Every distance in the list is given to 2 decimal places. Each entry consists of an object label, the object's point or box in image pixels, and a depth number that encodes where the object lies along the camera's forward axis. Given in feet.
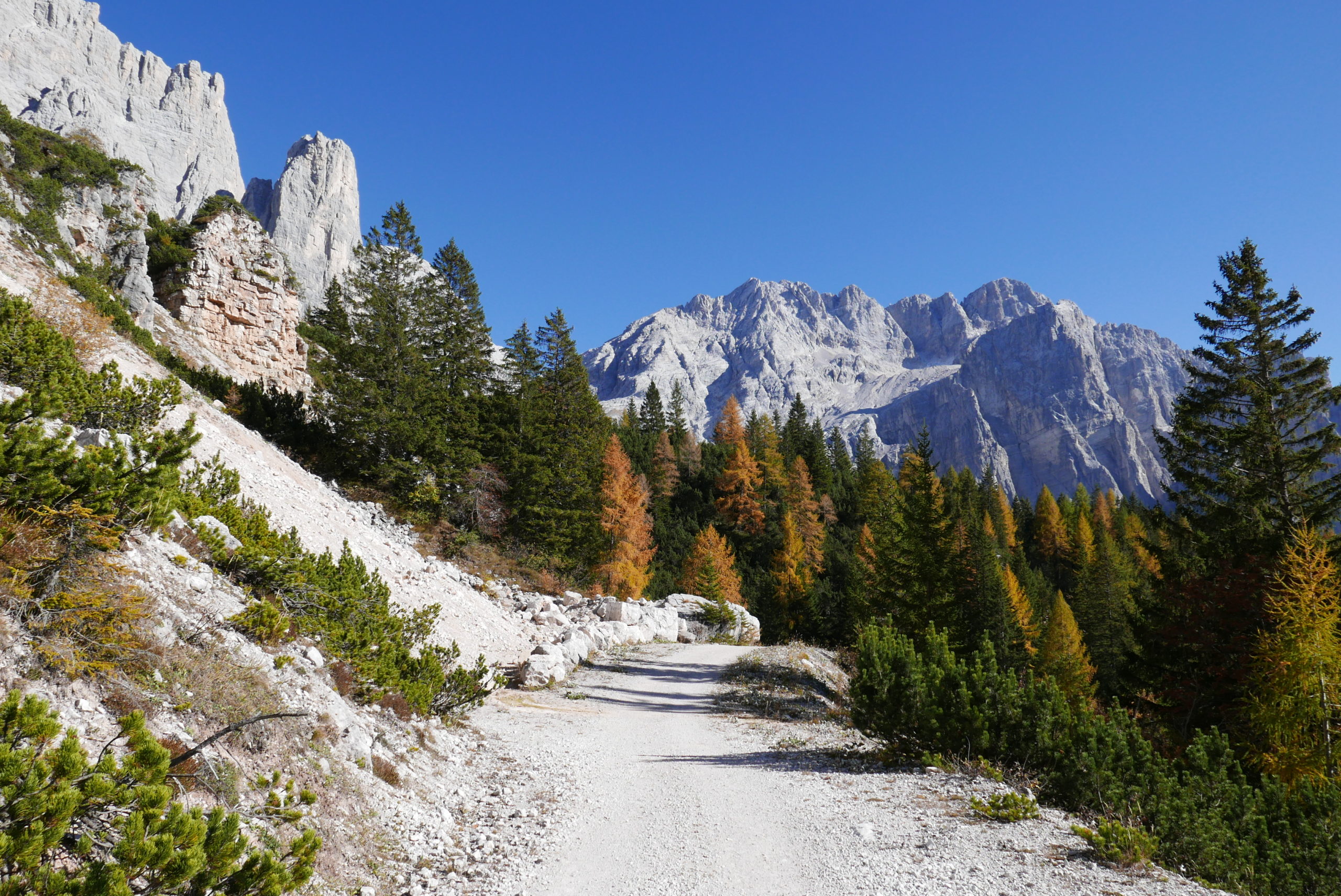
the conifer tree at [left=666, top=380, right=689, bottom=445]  226.79
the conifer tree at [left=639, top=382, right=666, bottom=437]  235.61
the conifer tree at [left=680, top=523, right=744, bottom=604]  120.47
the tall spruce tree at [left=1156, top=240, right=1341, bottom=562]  57.36
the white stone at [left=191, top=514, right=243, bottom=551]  26.63
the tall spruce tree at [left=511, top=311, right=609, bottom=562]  93.76
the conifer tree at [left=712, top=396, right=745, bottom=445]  223.10
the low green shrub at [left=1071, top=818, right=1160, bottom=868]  17.37
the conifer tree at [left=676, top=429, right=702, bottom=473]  204.23
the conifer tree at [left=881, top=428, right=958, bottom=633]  70.90
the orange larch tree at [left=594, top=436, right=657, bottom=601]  103.76
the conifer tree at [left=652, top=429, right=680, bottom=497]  171.42
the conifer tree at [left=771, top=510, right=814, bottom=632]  131.75
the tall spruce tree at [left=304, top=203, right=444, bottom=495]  81.82
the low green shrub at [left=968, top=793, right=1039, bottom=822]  20.84
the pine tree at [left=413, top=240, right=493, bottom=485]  91.56
